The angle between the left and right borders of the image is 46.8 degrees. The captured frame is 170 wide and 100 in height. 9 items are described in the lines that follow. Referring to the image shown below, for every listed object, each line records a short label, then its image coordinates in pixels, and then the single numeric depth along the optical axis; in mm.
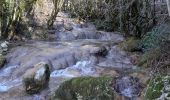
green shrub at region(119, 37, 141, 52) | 6461
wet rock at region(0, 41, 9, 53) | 6698
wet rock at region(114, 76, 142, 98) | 4259
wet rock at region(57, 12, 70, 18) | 10243
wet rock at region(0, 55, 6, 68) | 6013
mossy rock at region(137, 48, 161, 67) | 4951
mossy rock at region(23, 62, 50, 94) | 4577
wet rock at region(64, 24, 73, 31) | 9160
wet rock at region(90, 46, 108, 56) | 6349
